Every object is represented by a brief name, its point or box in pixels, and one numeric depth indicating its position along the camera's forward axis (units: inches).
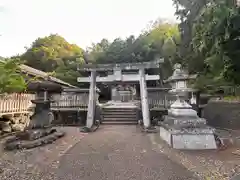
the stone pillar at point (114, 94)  637.2
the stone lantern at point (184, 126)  183.0
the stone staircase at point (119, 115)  342.7
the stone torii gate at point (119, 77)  316.7
